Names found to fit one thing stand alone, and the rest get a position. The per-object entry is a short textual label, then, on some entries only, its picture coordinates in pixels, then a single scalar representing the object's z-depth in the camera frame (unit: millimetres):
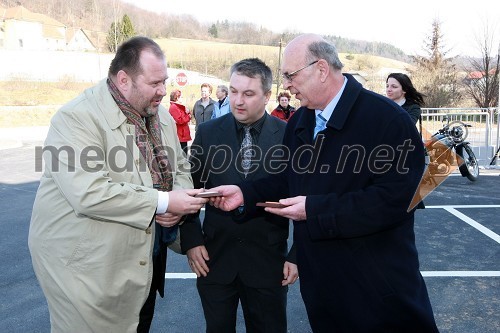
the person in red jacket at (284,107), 10805
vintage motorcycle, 9773
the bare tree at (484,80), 26391
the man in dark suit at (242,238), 2955
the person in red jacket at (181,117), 11977
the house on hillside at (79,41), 97000
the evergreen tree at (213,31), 116875
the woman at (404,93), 6891
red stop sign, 19141
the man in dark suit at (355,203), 2160
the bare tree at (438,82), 27211
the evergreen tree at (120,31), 74331
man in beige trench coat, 2221
